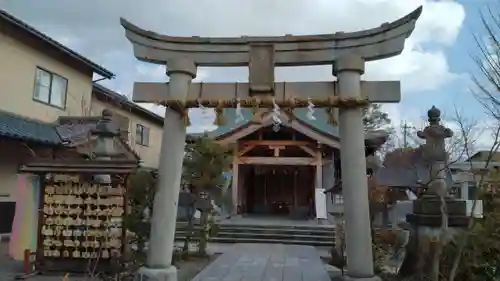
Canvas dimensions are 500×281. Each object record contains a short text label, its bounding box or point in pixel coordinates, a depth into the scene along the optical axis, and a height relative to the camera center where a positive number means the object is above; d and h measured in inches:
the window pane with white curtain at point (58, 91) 662.5 +172.7
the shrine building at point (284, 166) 768.3 +72.7
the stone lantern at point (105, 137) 361.1 +54.5
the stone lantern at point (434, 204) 289.4 -0.7
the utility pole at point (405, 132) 1087.0 +185.7
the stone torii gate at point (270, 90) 277.0 +77.8
